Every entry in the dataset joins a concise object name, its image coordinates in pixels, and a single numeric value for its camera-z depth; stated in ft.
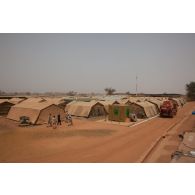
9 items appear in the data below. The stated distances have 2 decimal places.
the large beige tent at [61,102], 126.43
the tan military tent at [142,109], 94.96
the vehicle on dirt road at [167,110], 96.68
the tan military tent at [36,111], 76.83
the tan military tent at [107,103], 104.64
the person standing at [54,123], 71.86
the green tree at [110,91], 362.53
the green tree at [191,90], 270.59
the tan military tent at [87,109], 94.89
